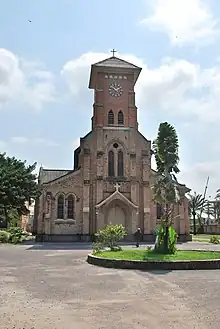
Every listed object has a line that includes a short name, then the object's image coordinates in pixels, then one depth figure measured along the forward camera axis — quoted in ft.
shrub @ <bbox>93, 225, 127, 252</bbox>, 69.87
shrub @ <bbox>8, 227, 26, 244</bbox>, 118.83
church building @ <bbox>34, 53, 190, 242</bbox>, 124.77
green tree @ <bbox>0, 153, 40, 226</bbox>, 123.13
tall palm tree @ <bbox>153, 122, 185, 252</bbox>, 68.03
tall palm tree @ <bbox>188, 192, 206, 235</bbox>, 234.58
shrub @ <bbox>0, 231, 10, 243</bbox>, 118.62
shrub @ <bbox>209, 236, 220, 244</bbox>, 116.38
